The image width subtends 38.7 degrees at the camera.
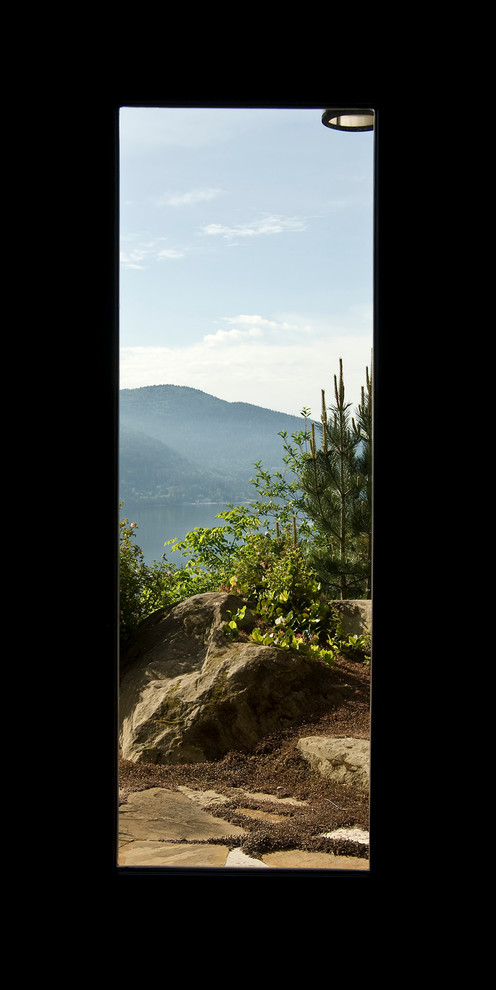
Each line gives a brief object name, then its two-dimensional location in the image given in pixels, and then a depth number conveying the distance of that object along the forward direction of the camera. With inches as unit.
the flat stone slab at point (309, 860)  98.4
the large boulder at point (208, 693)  148.6
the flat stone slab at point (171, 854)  93.9
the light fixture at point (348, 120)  136.2
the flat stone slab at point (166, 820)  108.3
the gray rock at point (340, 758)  132.7
